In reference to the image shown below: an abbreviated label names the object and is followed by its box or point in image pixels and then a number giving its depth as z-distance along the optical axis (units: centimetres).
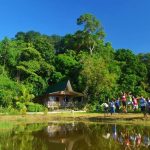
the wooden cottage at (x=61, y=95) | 2083
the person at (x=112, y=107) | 1252
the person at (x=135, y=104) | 1298
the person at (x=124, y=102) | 1277
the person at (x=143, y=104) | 1114
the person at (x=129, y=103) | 1339
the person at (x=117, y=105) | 1312
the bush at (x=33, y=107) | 1668
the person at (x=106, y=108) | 1370
